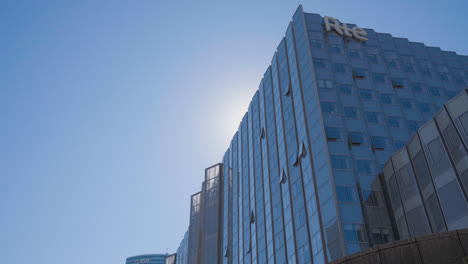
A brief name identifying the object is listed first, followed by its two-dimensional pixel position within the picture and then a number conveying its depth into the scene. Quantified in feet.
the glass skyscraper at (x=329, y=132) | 133.39
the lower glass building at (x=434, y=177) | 103.91
